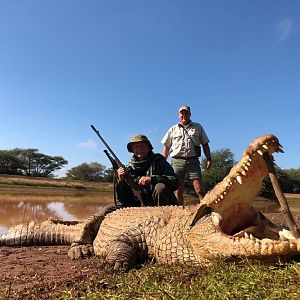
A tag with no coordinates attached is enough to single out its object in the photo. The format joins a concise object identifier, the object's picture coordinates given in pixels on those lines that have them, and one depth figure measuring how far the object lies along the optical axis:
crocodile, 2.60
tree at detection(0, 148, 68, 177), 47.13
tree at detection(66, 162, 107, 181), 52.46
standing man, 6.13
